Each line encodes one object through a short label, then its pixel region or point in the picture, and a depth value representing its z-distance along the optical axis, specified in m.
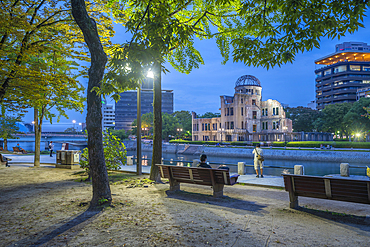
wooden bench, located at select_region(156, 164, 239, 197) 7.26
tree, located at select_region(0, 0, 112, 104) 9.36
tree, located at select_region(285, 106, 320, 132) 72.62
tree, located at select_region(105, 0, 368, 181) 4.76
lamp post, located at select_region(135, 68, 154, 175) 11.89
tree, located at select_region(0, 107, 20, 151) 34.41
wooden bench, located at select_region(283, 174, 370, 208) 5.30
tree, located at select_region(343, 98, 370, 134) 51.91
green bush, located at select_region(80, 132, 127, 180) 11.57
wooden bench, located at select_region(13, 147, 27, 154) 33.78
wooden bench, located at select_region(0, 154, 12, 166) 16.64
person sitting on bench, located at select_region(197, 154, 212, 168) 8.14
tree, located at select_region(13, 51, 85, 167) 10.46
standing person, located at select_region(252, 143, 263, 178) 12.20
